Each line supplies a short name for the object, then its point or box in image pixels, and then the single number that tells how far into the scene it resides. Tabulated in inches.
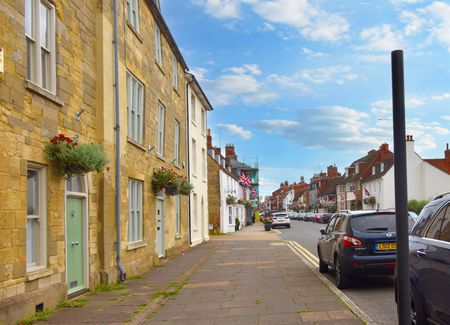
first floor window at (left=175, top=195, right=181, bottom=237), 811.4
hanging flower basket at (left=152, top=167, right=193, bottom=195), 623.8
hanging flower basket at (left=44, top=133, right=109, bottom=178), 335.9
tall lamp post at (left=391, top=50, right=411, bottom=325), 113.1
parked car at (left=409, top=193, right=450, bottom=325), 201.6
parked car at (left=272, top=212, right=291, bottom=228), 2030.8
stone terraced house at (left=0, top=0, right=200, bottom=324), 290.5
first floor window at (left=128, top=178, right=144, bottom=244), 527.8
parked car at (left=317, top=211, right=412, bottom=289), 393.7
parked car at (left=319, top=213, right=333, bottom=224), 2484.0
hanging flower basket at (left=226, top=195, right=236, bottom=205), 1719.0
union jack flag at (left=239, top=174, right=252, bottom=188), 2050.9
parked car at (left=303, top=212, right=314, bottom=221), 3197.8
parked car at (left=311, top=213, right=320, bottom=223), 2727.4
